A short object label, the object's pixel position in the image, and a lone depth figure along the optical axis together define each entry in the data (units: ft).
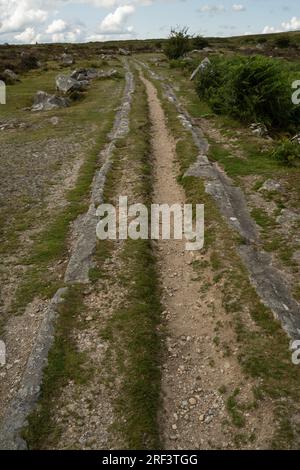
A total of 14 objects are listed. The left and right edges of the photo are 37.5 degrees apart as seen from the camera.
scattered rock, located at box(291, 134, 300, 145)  74.10
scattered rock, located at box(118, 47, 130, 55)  345.10
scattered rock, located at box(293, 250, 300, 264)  40.68
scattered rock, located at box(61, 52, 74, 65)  243.11
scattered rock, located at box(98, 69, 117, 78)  174.30
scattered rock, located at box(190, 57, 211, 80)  125.21
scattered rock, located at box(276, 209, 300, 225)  47.88
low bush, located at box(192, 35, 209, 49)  327.69
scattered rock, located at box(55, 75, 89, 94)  136.67
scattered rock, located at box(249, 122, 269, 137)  80.48
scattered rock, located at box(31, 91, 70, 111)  120.16
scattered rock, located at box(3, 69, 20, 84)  167.63
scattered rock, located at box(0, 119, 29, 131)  101.80
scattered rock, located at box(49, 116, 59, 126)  102.97
